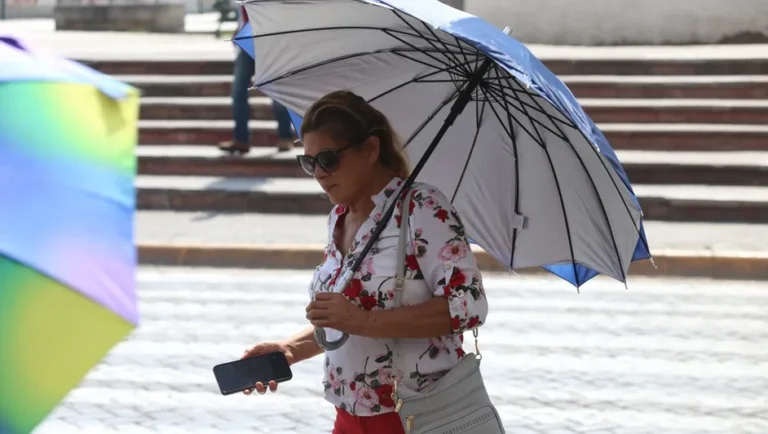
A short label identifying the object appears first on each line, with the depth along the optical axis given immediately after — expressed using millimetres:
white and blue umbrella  7242
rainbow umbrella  4824
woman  6273
